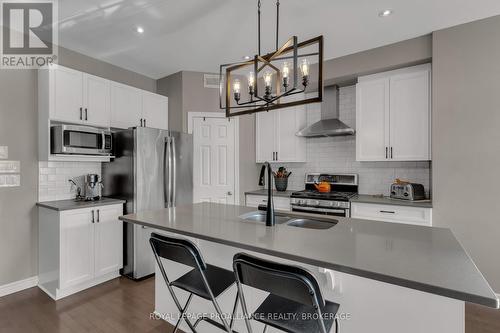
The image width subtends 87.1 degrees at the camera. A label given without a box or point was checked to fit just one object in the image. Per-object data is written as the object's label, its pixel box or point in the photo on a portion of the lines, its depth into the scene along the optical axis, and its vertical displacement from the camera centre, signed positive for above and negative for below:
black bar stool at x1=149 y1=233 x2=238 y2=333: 1.44 -0.71
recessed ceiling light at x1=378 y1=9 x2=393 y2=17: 2.50 +1.48
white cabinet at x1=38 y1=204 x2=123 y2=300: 2.66 -0.90
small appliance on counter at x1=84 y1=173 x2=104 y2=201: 3.15 -0.27
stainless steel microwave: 2.80 +0.28
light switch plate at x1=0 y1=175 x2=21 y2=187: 2.76 -0.16
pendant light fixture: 1.65 +0.62
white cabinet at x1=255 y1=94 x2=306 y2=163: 4.11 +0.48
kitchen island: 1.03 -0.43
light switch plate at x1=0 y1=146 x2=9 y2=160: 2.74 +0.14
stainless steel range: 3.32 -0.40
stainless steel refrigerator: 3.12 -0.16
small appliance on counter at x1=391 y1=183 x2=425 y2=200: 3.06 -0.30
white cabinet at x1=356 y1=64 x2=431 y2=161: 3.05 +0.62
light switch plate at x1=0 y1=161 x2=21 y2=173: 2.75 -0.02
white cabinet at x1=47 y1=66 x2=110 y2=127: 2.85 +0.80
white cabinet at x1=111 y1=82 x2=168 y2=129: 3.45 +0.82
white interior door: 4.15 +0.08
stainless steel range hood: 3.65 +0.65
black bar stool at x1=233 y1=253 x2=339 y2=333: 1.07 -0.56
